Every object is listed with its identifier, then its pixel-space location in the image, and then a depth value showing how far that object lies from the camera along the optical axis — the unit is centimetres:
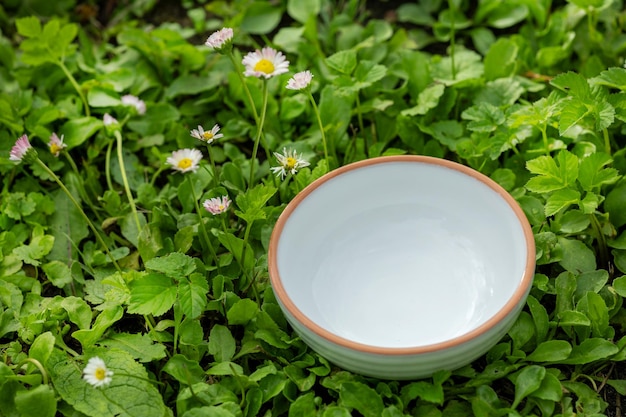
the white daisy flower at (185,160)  72
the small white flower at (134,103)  89
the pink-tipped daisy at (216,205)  75
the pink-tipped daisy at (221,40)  75
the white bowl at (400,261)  70
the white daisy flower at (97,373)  67
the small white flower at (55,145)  82
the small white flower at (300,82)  76
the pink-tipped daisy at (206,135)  75
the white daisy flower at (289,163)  77
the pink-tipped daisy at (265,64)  75
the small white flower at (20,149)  76
